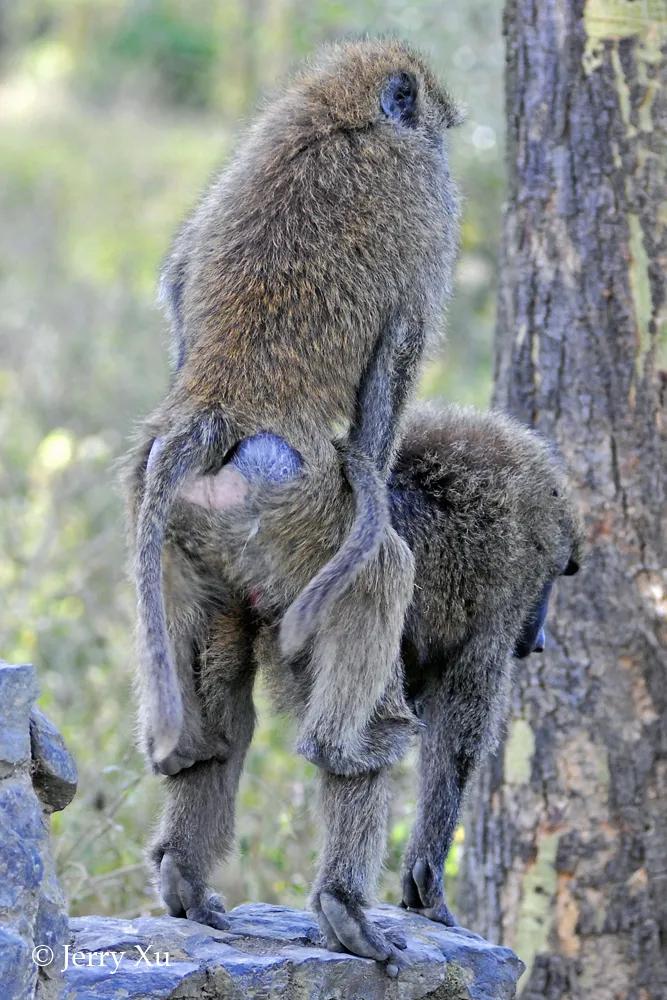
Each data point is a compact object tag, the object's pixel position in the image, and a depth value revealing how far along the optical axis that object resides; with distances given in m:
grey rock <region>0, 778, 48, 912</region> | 6.19
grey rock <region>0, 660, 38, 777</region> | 6.43
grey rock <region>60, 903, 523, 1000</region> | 6.92
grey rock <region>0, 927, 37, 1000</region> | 5.97
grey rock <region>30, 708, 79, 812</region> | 6.81
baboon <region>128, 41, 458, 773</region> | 6.92
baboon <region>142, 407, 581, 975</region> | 7.06
